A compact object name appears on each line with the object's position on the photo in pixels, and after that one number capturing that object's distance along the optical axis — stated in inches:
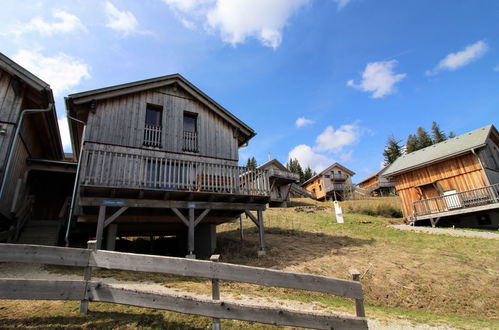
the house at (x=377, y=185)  1826.8
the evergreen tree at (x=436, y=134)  2176.2
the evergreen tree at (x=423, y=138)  2085.4
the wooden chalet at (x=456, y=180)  713.0
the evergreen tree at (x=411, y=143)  2082.7
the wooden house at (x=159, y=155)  366.0
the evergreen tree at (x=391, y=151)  2165.4
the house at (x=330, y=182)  1814.7
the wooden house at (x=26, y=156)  391.9
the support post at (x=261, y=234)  423.0
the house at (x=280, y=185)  1301.3
